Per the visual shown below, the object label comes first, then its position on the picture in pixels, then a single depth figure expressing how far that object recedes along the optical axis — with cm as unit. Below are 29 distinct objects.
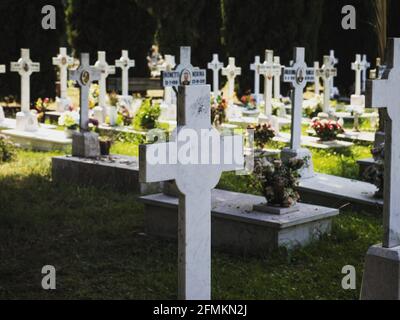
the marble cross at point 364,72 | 1743
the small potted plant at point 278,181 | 683
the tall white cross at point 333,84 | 1741
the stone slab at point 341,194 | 796
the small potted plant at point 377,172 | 778
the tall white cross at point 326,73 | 1388
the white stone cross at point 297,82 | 931
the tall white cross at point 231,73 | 1513
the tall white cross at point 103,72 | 1389
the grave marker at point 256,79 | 1433
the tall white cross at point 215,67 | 1545
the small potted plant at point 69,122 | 1167
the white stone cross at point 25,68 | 1317
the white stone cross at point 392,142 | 459
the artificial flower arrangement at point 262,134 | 1071
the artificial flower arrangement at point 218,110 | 1215
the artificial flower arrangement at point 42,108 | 1420
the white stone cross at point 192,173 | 413
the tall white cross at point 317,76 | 1384
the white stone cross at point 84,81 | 989
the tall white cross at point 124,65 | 1504
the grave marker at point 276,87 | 1537
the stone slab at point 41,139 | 1158
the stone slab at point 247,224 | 659
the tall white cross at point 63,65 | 1480
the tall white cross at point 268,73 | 1311
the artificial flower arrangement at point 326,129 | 1191
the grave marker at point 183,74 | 965
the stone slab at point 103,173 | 884
